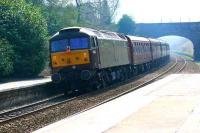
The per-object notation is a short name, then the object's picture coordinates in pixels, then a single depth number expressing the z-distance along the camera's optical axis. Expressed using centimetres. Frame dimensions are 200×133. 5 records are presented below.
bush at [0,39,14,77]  2977
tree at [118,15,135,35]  8600
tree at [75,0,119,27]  6612
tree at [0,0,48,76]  3338
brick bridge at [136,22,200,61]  9750
